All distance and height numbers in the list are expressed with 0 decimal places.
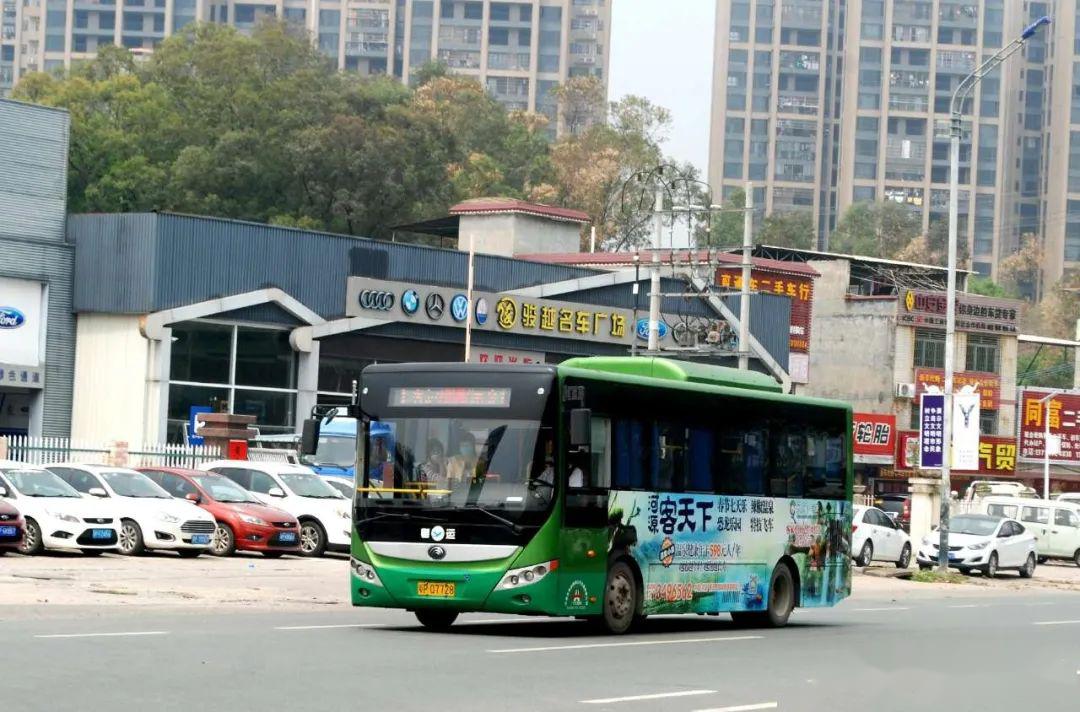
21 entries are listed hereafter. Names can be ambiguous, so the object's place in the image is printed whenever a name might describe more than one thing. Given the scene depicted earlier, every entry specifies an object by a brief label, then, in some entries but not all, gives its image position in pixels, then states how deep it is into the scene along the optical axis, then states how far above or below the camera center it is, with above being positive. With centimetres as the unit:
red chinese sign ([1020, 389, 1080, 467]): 8269 +23
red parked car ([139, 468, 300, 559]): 3281 -208
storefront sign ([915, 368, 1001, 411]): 8206 +195
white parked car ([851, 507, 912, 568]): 4466 -276
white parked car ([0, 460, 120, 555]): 2942 -197
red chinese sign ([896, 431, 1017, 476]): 8175 -116
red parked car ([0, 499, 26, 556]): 2825 -210
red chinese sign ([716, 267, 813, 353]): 7338 +502
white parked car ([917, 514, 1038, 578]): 4453 -279
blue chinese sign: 4153 -12
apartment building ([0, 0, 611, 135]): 18088 +3535
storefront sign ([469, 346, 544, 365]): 5519 +151
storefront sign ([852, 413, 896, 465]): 7788 -74
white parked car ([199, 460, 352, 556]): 3506 -185
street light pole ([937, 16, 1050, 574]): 4028 +295
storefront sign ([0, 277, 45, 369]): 4647 +149
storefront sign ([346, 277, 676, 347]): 5278 +275
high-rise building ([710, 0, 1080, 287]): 18300 +3104
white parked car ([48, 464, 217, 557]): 3102 -198
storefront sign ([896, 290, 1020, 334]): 8188 +499
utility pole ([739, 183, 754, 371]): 4559 +310
